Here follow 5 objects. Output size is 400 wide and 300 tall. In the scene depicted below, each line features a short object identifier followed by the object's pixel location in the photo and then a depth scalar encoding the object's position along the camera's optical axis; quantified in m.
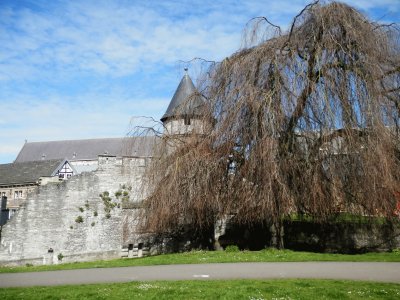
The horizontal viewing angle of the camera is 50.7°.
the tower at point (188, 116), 14.34
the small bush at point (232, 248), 14.53
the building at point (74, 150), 49.03
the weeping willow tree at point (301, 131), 11.64
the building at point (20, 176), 31.75
